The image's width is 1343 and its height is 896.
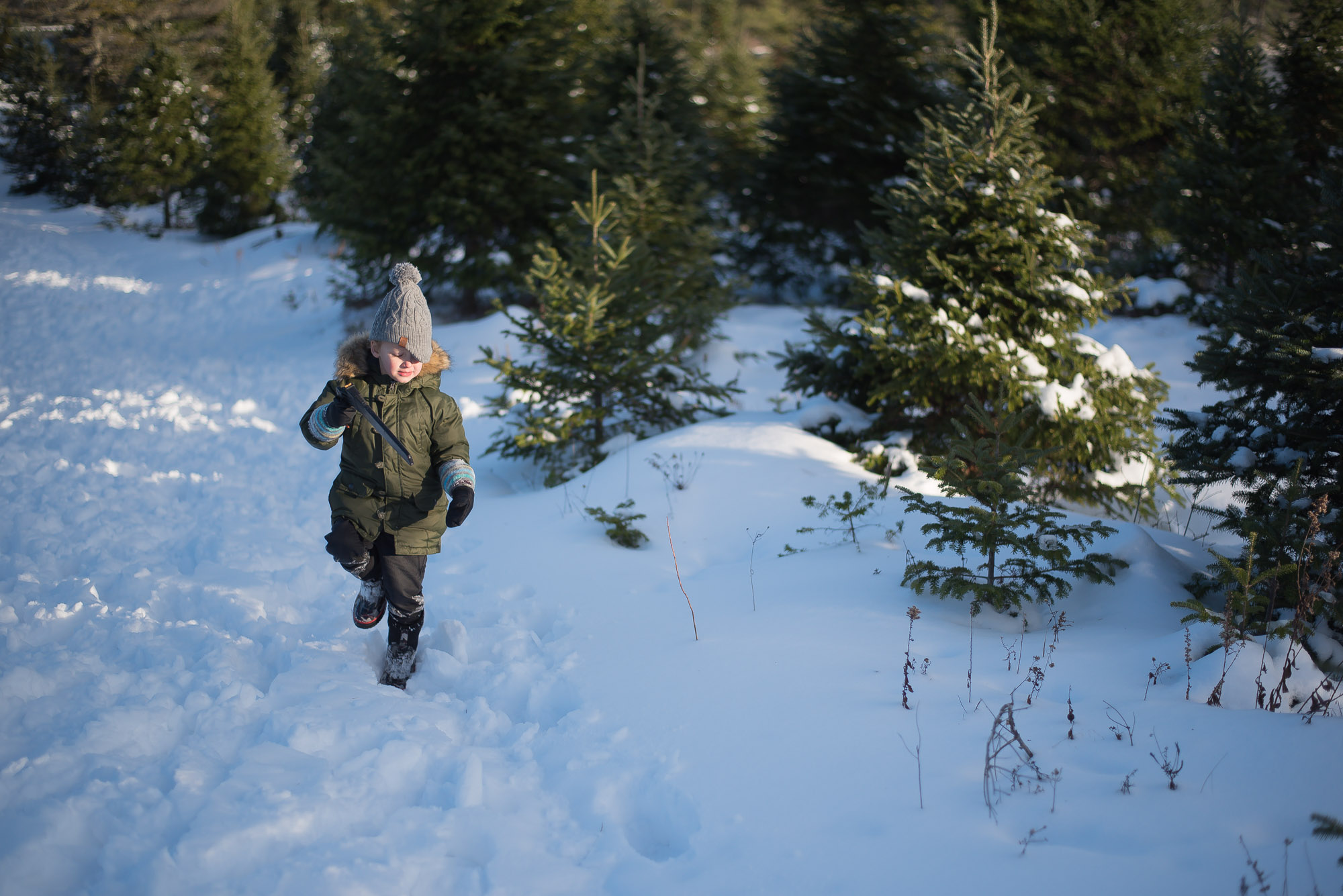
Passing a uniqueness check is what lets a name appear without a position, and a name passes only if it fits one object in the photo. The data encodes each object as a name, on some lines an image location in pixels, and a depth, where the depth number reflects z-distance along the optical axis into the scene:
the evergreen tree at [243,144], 24.59
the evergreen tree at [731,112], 16.52
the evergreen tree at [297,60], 30.33
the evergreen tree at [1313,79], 11.89
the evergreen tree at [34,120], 27.03
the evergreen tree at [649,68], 13.36
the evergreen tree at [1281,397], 3.69
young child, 3.38
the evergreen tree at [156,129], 24.27
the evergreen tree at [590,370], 6.62
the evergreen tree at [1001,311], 5.81
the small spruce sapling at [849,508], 5.02
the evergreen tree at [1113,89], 14.48
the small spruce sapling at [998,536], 3.78
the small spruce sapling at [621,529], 5.20
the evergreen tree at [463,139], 12.30
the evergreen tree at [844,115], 14.48
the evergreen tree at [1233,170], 11.33
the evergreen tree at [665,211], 9.46
